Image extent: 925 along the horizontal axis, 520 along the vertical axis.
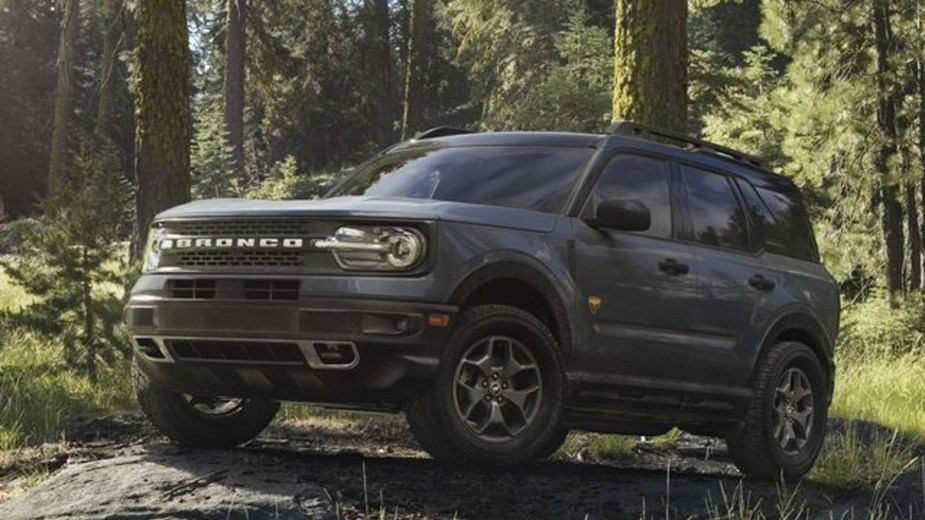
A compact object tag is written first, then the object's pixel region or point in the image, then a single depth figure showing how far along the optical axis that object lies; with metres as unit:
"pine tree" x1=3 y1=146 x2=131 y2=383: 9.76
